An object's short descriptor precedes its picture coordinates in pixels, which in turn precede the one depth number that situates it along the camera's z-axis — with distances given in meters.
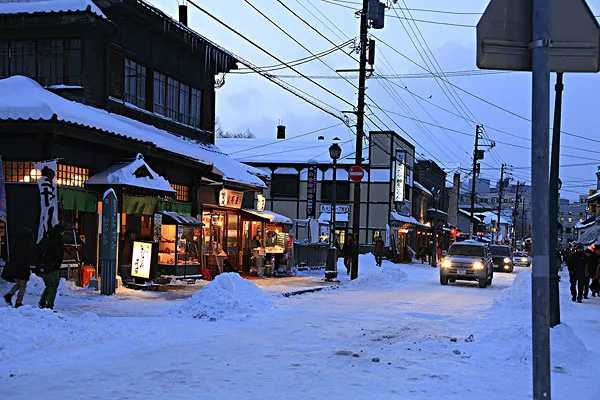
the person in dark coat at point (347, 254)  31.93
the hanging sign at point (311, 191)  47.06
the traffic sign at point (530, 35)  4.11
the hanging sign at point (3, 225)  16.95
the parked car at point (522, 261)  63.00
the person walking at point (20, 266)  13.28
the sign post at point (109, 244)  17.75
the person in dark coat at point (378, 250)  38.16
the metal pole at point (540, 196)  3.92
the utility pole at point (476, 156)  61.27
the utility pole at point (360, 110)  28.75
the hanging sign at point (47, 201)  16.78
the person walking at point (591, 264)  24.53
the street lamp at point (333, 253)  27.70
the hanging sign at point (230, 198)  27.28
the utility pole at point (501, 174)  85.85
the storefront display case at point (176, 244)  22.44
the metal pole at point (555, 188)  12.50
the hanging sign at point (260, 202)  31.61
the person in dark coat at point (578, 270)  22.94
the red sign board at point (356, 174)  28.17
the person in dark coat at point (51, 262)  13.39
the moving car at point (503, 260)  46.81
